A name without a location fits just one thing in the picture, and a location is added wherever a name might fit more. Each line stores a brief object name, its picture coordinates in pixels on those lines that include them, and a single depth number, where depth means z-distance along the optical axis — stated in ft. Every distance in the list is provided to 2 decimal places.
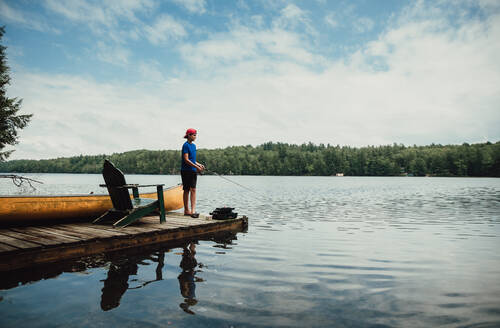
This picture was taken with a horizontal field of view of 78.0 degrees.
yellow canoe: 21.71
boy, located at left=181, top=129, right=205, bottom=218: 27.53
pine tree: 70.03
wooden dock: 16.23
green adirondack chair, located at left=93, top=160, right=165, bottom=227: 23.48
